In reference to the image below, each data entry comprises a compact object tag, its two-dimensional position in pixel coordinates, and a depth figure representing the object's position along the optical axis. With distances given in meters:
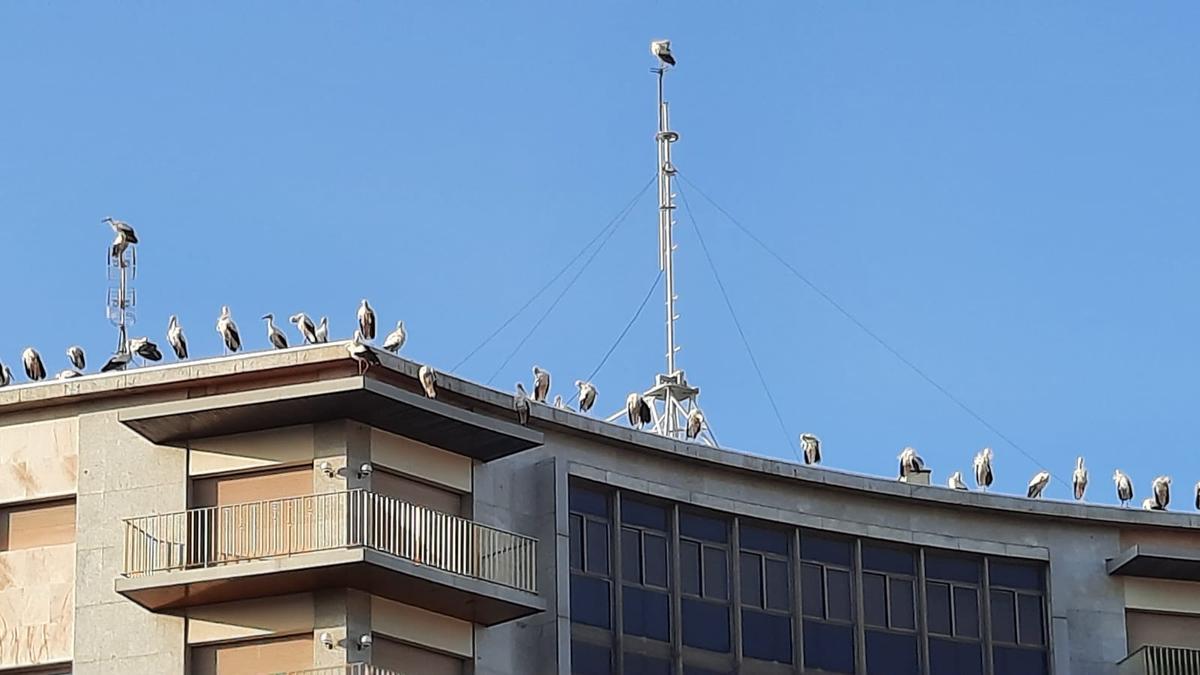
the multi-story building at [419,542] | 52.31
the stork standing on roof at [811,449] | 61.28
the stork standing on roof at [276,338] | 54.75
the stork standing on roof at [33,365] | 56.06
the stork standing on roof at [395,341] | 54.81
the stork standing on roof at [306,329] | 54.75
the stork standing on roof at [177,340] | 55.06
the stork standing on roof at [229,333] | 54.78
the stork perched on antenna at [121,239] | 60.09
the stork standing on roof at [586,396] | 59.16
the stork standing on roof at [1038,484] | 62.69
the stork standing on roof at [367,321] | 54.00
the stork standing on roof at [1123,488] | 63.10
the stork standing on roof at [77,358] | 56.62
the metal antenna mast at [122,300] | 58.88
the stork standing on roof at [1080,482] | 62.50
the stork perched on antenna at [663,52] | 65.88
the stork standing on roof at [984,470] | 62.09
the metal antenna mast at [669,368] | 62.09
